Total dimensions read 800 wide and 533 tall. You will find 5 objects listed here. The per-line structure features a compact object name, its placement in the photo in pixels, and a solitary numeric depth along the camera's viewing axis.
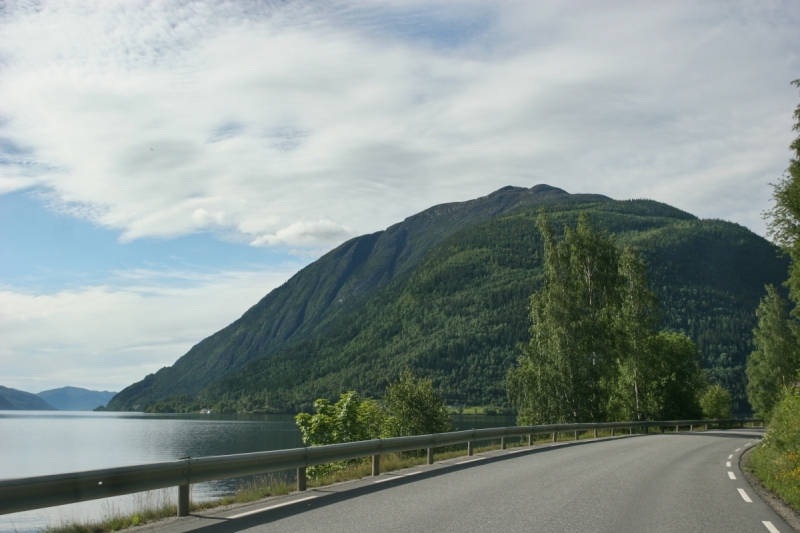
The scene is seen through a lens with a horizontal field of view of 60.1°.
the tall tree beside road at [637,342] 51.31
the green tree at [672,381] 53.69
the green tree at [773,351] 63.75
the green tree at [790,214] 26.67
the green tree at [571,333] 42.84
